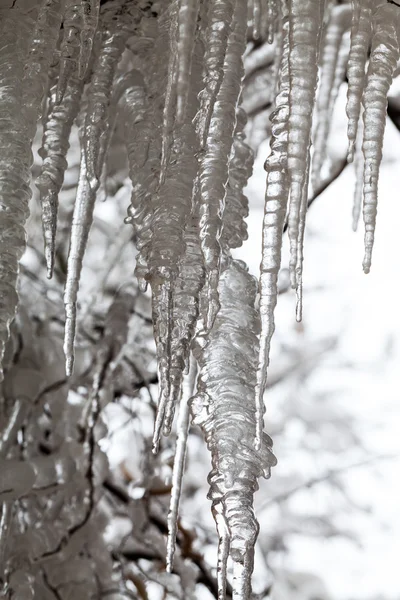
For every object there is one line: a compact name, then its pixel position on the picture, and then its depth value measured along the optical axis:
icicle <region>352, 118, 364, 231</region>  3.71
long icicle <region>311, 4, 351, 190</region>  3.66
